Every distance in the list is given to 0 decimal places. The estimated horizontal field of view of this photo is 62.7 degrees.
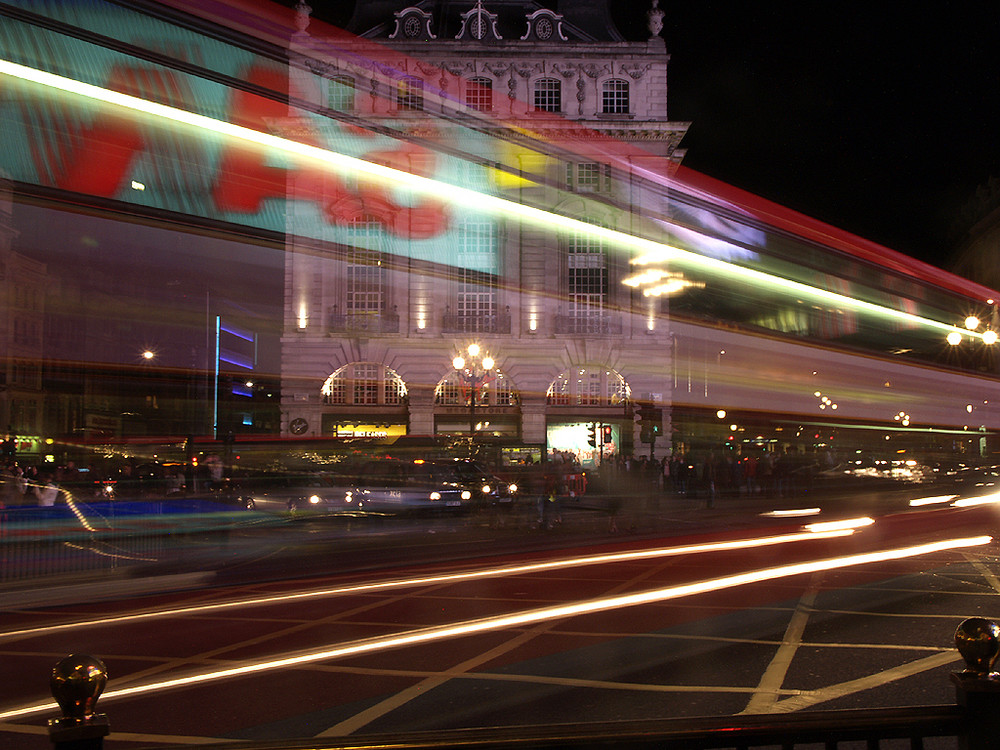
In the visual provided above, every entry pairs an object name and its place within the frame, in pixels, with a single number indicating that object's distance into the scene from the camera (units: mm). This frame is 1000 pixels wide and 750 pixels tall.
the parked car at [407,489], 18578
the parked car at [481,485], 20109
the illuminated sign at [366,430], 41531
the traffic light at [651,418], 41531
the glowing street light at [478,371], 40441
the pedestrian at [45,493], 16141
